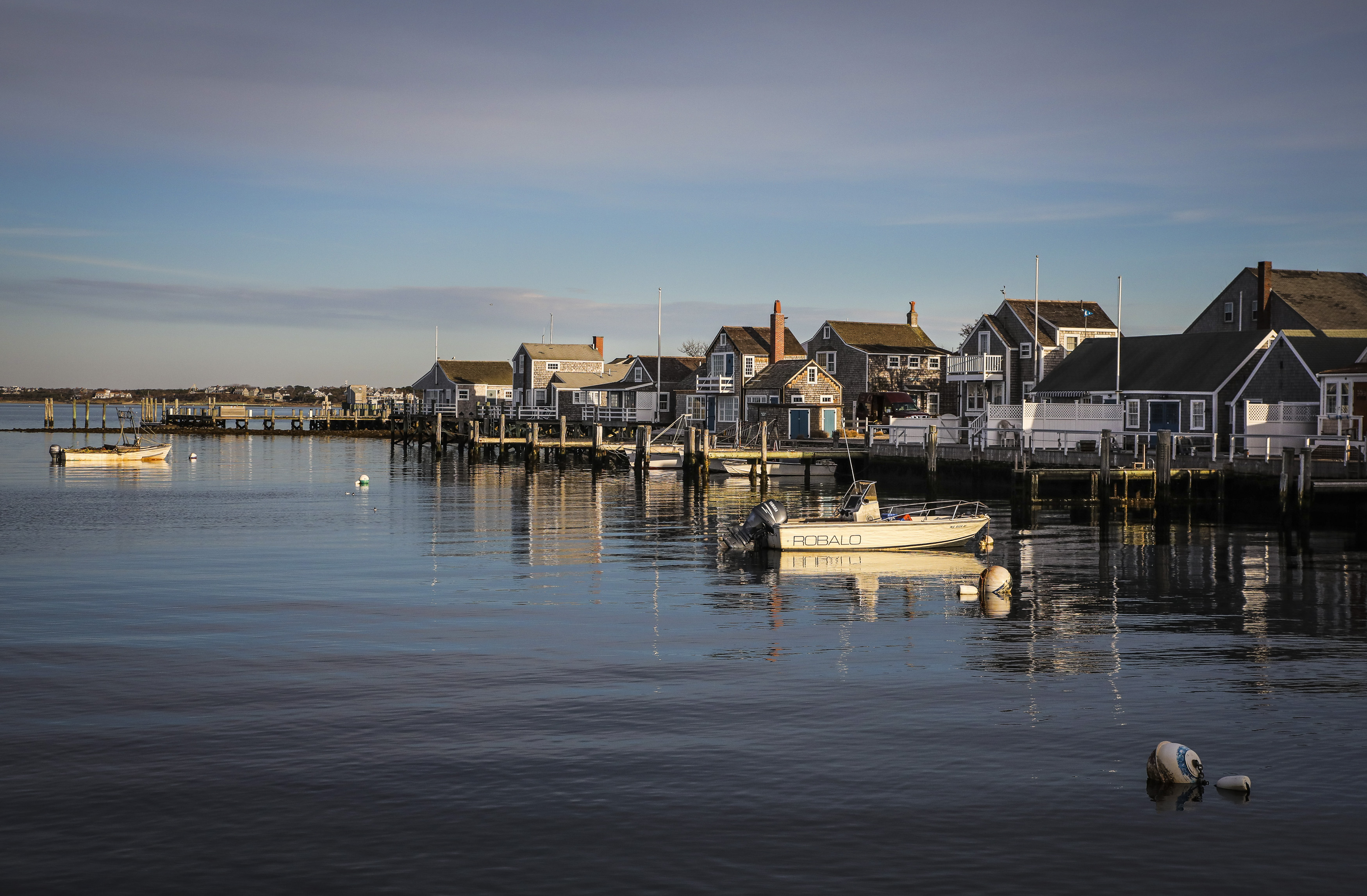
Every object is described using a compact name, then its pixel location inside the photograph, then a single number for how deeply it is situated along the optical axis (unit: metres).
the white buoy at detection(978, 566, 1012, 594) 31.53
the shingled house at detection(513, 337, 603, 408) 126.25
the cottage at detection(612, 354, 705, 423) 107.69
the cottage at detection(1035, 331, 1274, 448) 64.44
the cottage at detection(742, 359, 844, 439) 92.62
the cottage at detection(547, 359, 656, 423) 108.31
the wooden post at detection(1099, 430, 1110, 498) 53.56
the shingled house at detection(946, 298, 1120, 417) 83.06
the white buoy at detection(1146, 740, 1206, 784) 15.73
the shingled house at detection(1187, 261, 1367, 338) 71.00
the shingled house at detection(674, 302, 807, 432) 98.75
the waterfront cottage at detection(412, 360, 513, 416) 138.75
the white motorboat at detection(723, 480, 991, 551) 38.91
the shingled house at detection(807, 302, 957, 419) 96.25
